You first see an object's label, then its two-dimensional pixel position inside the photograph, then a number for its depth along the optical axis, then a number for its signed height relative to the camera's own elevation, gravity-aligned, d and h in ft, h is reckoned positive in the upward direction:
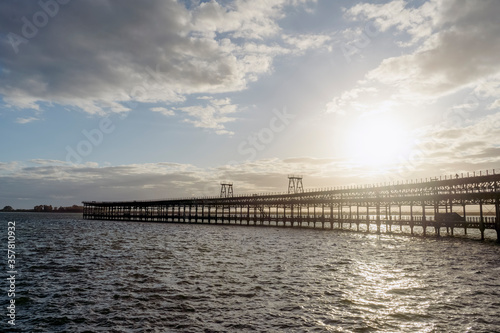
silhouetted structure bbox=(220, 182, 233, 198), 581.53 +15.87
